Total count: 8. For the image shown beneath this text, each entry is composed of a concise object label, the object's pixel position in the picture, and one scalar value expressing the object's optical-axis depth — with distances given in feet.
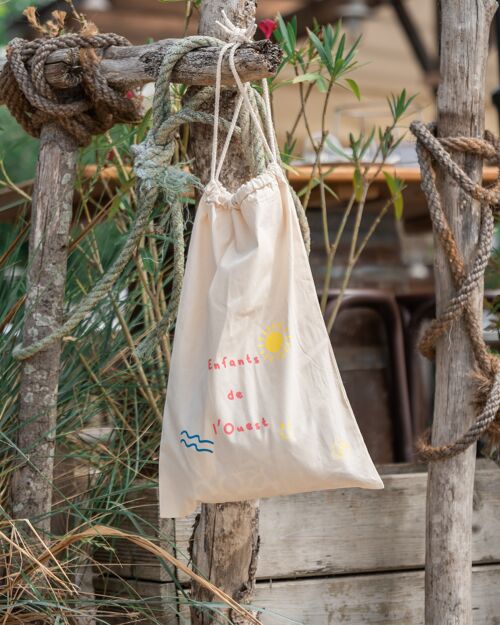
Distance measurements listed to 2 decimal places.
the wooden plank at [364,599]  10.15
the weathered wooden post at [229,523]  9.38
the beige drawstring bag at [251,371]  8.61
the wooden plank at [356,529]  10.15
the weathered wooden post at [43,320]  9.66
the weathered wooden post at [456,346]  9.99
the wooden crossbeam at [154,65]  8.88
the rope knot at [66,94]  9.51
